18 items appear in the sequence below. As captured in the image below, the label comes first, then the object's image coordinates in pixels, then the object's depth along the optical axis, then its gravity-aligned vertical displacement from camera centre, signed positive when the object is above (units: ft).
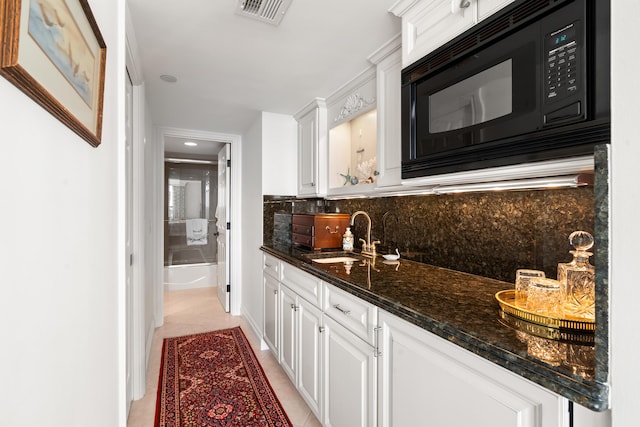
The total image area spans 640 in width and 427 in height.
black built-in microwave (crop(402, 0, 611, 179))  2.70 +1.27
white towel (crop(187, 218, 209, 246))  18.62 -1.17
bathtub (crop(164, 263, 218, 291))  17.30 -3.61
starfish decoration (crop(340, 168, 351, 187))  8.22 +0.86
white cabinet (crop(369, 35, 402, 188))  5.77 +1.87
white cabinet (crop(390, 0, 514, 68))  3.84 +2.52
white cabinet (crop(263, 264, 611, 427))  2.64 -1.89
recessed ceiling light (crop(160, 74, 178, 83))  7.36 +3.11
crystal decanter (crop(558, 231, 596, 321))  3.08 -0.71
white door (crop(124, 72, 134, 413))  6.65 -0.43
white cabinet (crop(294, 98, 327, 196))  8.97 +1.87
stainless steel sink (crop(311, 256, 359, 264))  7.07 -1.12
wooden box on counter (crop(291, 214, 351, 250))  8.11 -0.49
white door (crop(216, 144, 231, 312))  13.16 -0.64
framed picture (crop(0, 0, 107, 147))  1.53 +0.97
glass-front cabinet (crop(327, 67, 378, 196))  7.10 +1.94
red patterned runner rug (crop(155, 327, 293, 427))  6.48 -4.18
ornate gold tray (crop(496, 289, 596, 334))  2.84 -1.03
